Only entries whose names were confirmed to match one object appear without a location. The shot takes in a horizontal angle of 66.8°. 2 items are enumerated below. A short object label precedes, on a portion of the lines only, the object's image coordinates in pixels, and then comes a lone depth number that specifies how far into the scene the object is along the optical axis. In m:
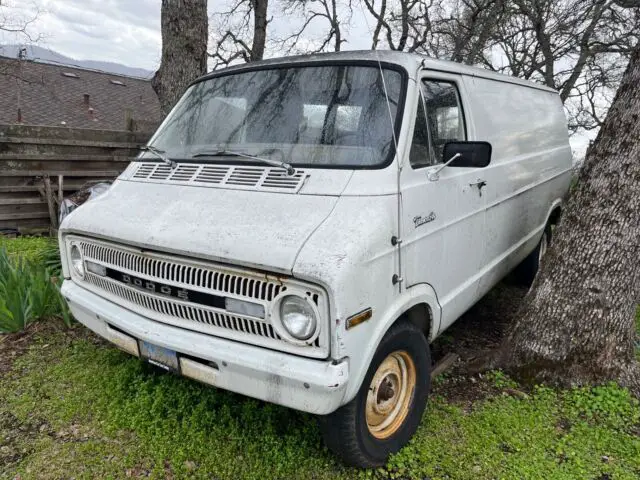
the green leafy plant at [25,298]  3.97
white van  2.13
